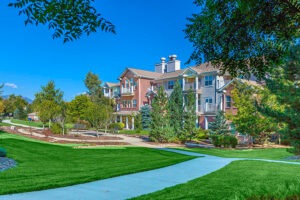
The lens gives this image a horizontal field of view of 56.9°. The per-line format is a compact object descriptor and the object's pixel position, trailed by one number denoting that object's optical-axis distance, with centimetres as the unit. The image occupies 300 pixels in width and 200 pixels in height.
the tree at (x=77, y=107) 3453
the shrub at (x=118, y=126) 3842
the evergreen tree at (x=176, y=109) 2681
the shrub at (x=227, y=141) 2257
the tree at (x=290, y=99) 917
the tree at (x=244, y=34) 416
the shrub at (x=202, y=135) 2891
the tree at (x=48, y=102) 2941
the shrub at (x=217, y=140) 2277
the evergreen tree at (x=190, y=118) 2634
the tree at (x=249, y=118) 2144
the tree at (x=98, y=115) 2758
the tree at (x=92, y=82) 5856
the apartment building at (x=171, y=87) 3228
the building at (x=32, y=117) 7000
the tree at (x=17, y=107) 6331
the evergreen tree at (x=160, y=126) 2500
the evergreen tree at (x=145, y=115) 3816
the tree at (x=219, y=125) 2559
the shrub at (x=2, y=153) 1217
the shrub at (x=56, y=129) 2959
